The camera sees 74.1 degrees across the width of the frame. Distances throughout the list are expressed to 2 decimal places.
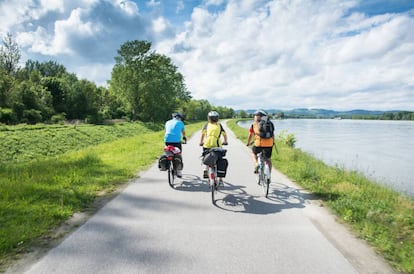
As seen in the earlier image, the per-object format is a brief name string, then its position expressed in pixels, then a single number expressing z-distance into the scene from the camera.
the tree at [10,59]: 49.19
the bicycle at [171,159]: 7.11
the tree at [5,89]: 32.97
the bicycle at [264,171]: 6.37
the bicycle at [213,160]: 5.95
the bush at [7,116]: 29.20
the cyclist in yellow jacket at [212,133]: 6.42
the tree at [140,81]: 45.47
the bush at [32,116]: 32.38
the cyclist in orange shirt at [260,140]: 6.64
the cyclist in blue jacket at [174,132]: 7.43
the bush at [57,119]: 36.78
